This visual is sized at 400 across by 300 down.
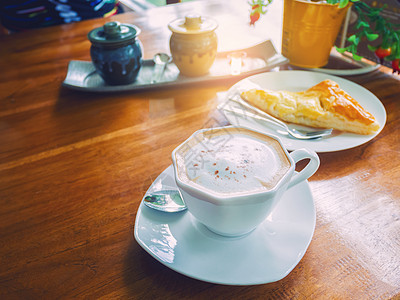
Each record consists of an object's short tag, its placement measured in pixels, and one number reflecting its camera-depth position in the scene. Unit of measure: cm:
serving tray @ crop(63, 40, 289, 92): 96
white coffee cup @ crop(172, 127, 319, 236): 42
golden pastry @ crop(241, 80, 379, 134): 73
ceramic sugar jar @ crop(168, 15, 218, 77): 93
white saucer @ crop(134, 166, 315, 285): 42
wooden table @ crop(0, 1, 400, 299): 46
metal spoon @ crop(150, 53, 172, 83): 101
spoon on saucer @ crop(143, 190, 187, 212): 52
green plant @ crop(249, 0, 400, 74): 87
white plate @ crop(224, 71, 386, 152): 69
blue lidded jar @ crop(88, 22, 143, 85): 90
